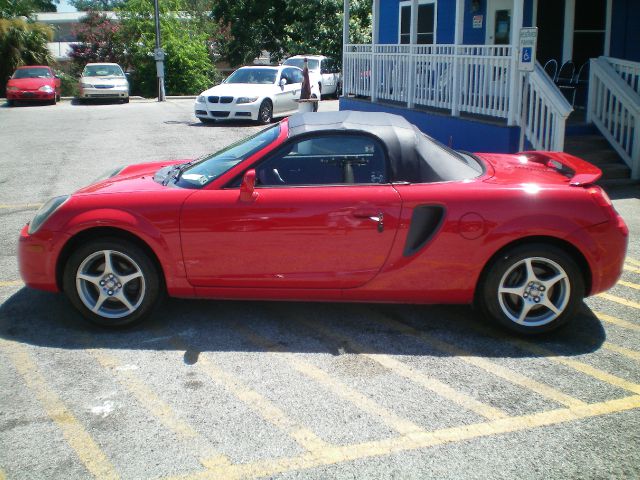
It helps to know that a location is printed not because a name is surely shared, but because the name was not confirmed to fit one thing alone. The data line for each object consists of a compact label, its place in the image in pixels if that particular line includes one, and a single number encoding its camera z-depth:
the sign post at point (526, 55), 9.54
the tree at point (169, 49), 31.88
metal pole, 27.44
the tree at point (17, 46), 30.28
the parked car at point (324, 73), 25.87
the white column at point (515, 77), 10.64
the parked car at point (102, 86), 25.72
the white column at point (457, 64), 12.21
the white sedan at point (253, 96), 18.34
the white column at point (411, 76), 13.70
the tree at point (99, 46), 35.84
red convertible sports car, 4.91
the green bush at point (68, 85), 33.44
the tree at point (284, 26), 31.38
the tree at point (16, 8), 33.78
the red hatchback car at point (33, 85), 25.06
